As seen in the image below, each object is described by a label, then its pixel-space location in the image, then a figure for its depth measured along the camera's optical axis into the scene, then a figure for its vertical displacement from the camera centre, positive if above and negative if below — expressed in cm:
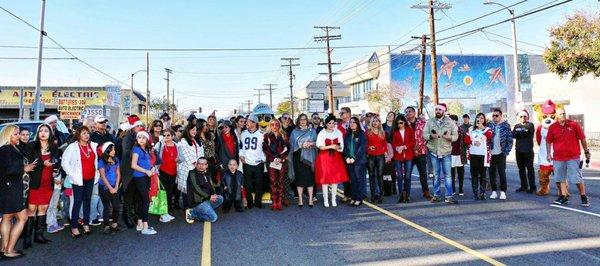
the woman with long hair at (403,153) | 960 +10
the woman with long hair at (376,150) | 958 +18
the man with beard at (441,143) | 925 +28
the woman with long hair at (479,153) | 975 +8
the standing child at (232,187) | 905 -49
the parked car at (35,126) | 1071 +97
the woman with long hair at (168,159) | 843 +8
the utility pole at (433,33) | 2383 +649
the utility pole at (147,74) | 5797 +1158
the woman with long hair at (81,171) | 704 -8
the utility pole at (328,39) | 4221 +1118
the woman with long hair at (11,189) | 585 -28
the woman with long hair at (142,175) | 738 -17
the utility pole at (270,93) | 10631 +1579
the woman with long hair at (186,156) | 851 +13
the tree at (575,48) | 2259 +534
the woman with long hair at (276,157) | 923 +8
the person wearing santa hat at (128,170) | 742 -9
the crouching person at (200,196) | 814 -58
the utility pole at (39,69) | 2148 +462
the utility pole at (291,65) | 6838 +1404
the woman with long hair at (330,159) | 923 +1
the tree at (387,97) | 5347 +721
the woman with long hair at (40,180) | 644 -20
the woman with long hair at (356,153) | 949 +13
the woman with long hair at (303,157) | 932 +7
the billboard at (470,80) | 6175 +1030
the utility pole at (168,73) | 8505 +1650
